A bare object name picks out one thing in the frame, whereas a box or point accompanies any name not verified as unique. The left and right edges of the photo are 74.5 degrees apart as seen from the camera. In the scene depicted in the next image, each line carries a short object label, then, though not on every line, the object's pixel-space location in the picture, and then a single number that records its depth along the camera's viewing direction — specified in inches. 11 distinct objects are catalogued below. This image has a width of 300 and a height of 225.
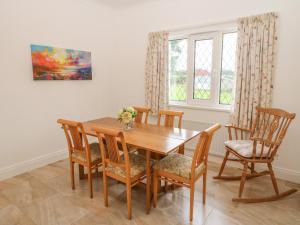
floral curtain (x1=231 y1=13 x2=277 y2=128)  104.7
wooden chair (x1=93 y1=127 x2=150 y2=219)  73.2
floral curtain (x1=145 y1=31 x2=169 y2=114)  143.3
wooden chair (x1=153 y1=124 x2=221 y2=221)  72.6
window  125.4
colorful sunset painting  117.6
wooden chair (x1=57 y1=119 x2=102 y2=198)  87.5
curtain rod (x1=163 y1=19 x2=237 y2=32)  117.2
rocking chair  88.5
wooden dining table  75.2
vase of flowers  95.6
